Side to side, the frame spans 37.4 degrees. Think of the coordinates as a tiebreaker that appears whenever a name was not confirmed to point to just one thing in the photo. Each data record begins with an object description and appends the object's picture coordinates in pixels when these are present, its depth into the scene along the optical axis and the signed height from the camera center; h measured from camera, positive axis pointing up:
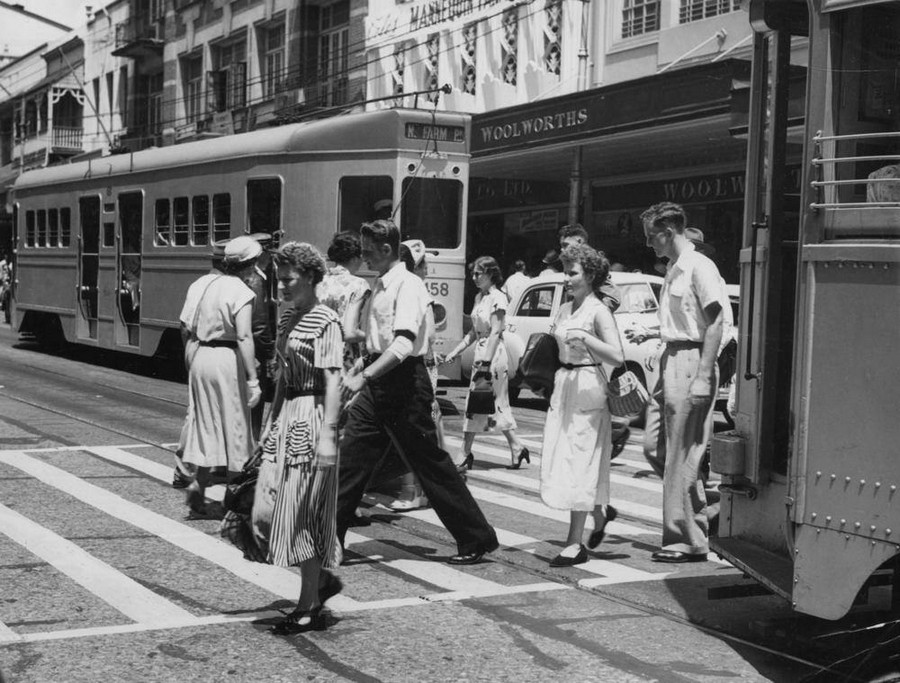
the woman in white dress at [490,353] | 10.74 -0.90
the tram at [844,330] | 4.65 -0.29
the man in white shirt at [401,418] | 7.22 -0.97
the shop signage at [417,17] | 27.25 +4.88
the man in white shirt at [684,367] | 7.07 -0.64
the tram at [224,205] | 16.20 +0.43
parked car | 14.41 -0.80
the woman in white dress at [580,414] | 7.33 -0.95
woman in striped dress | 5.78 -0.96
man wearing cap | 9.36 -0.69
